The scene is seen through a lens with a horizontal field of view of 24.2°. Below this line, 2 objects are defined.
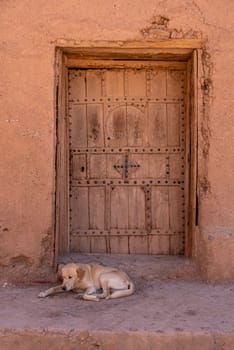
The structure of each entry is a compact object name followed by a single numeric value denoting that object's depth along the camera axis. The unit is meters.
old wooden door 5.47
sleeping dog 4.45
